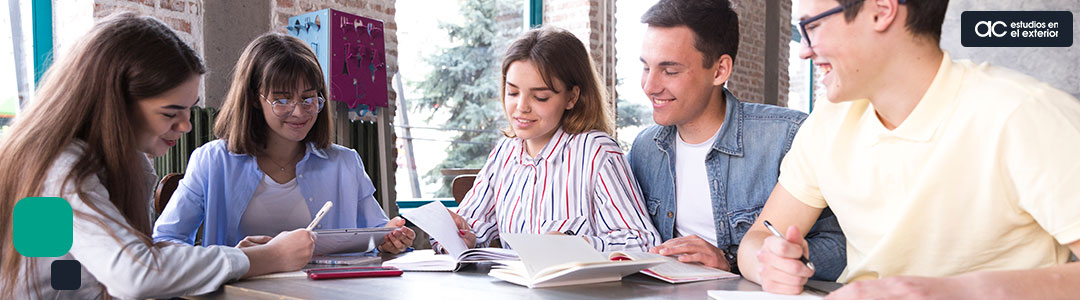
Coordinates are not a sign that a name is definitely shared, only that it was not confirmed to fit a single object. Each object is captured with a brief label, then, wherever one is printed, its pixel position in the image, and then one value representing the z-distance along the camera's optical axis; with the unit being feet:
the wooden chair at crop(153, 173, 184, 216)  7.68
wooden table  4.36
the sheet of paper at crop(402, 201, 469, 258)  5.74
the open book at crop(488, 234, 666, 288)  4.50
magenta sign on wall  12.04
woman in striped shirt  6.72
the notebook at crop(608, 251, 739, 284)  4.79
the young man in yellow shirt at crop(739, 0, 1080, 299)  3.74
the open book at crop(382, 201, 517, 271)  5.28
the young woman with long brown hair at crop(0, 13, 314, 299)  4.33
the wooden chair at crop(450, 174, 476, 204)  9.39
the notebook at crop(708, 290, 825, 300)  4.14
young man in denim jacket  6.74
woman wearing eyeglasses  7.35
